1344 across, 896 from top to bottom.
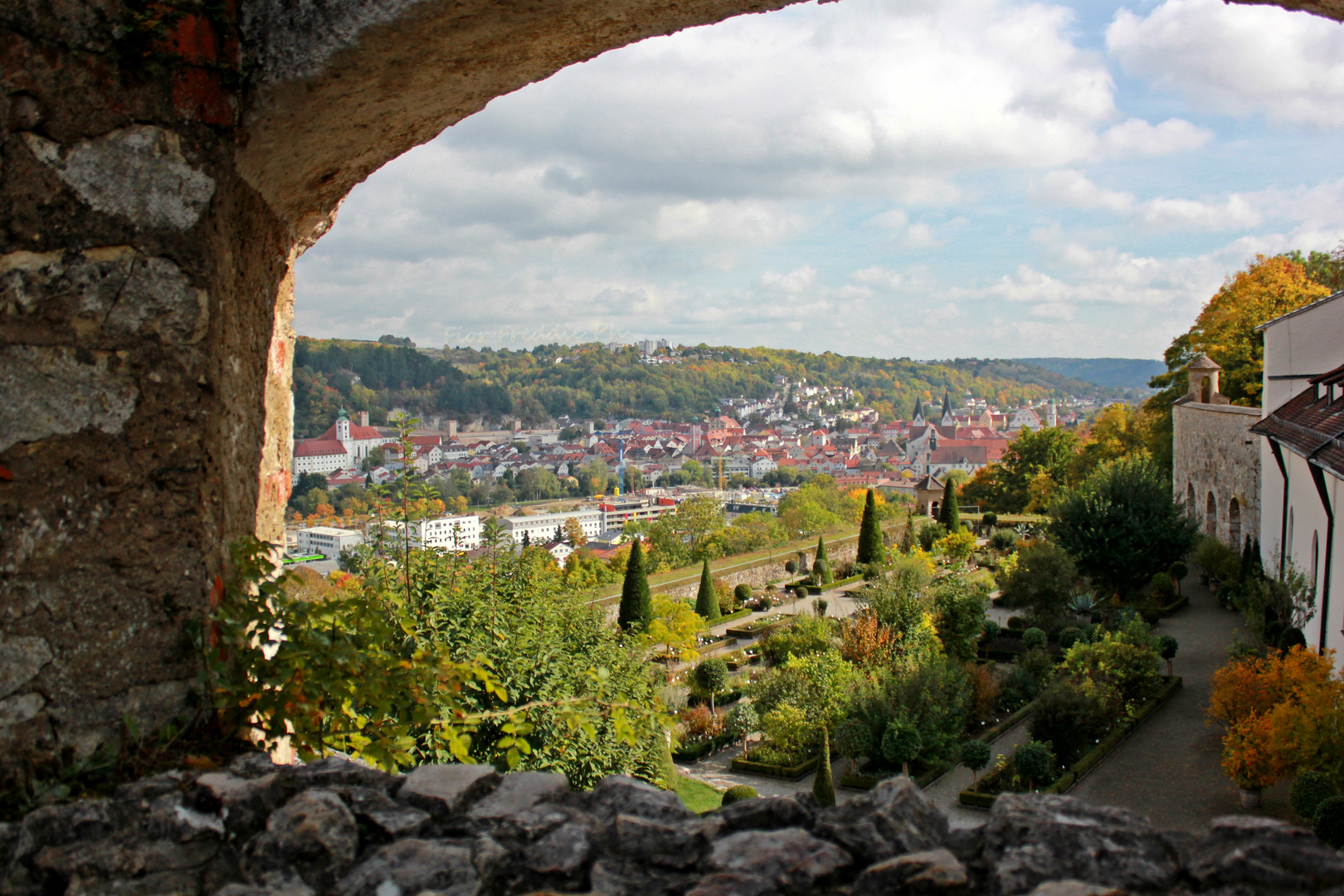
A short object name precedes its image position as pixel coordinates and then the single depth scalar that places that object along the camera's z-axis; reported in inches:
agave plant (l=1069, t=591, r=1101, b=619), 709.9
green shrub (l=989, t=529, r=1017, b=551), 1051.3
